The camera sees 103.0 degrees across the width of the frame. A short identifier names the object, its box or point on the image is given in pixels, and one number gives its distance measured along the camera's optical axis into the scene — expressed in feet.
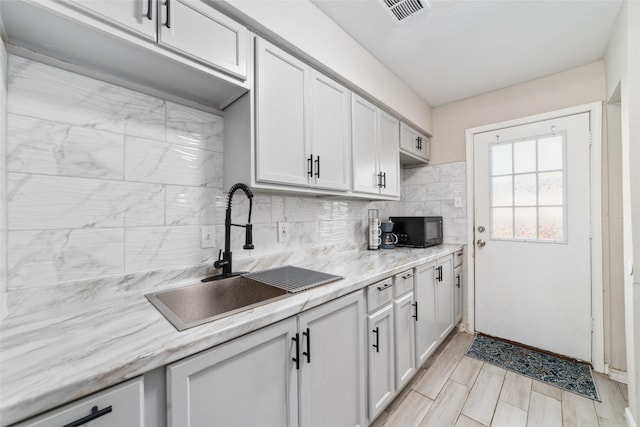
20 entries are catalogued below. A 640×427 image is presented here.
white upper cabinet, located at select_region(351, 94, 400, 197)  6.21
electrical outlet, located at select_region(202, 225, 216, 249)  4.50
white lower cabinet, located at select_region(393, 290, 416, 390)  5.29
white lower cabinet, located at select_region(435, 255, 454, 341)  7.17
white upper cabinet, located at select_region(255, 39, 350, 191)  4.26
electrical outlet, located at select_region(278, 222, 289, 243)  5.67
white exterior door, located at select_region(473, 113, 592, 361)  6.96
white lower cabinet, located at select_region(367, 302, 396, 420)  4.56
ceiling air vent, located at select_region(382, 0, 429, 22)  4.86
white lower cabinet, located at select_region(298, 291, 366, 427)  3.44
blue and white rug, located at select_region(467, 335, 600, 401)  6.02
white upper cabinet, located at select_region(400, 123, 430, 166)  8.22
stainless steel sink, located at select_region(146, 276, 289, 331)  2.82
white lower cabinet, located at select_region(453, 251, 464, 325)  8.30
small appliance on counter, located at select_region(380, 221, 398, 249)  8.30
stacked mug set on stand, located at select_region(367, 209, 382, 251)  8.00
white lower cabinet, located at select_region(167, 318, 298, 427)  2.31
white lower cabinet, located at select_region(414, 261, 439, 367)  6.11
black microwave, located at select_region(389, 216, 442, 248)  8.19
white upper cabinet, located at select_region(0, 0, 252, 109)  2.69
